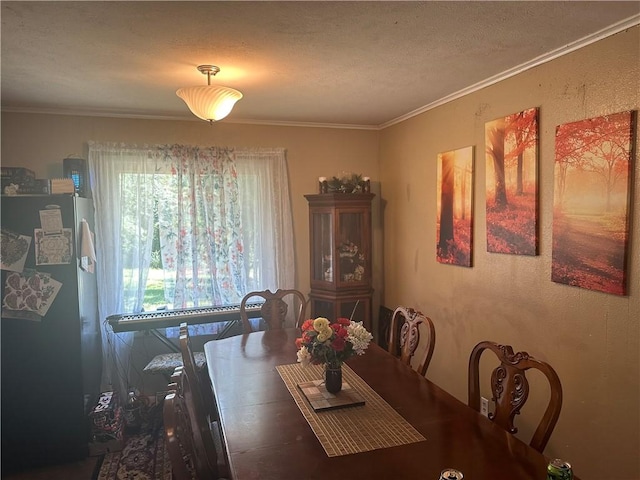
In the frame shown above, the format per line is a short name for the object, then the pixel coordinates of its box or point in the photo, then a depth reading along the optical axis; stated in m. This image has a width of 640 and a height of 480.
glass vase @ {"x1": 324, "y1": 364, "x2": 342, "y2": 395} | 1.82
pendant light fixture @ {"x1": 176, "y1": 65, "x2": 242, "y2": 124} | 2.20
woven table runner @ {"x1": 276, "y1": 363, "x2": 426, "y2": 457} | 1.44
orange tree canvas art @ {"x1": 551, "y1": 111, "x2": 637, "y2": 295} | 1.88
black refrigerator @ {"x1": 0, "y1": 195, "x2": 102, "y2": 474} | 2.63
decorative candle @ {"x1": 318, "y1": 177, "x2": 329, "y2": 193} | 3.78
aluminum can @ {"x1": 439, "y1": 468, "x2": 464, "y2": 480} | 0.92
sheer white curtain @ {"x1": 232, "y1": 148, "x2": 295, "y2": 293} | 3.77
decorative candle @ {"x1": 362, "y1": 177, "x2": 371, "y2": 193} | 3.80
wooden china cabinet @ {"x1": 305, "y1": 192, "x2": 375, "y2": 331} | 3.72
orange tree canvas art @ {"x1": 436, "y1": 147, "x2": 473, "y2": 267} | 2.89
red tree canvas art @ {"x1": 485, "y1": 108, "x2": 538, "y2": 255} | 2.34
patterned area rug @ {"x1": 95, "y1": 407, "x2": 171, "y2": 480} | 2.58
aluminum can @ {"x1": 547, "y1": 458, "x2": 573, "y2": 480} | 0.89
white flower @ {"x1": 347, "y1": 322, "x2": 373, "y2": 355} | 1.81
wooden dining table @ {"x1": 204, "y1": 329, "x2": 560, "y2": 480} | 1.29
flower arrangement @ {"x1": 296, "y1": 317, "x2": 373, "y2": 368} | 1.77
